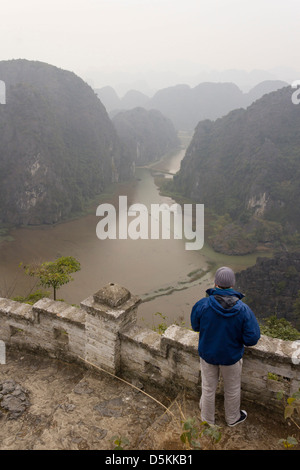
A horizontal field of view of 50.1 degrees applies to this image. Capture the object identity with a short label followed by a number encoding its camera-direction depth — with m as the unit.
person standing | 3.79
